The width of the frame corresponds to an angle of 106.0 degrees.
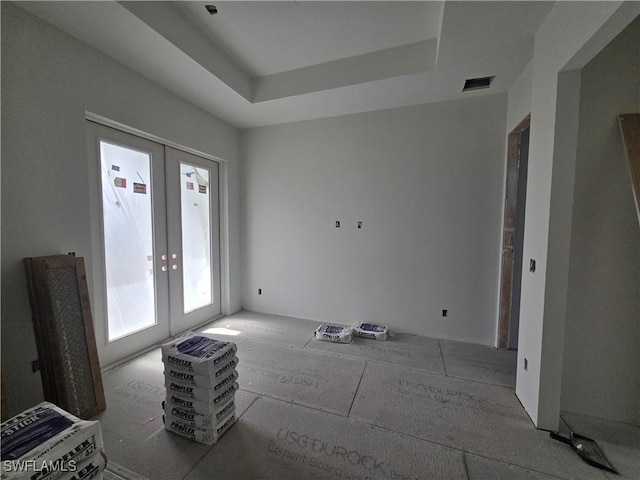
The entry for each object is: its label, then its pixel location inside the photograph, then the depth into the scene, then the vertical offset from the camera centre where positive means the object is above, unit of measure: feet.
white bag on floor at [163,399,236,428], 5.31 -4.34
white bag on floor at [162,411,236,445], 5.32 -4.66
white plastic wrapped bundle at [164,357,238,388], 5.19 -3.35
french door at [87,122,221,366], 7.91 -0.59
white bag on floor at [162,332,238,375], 5.20 -2.91
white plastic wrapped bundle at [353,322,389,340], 10.24 -4.49
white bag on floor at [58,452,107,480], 3.55 -3.78
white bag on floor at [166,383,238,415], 5.30 -4.00
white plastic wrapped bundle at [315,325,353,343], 10.09 -4.57
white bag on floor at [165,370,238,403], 5.25 -3.67
